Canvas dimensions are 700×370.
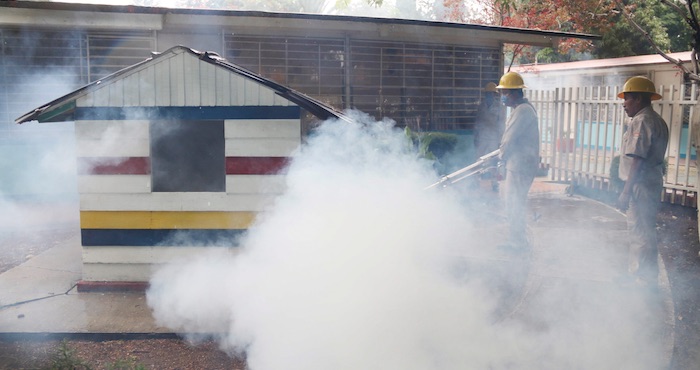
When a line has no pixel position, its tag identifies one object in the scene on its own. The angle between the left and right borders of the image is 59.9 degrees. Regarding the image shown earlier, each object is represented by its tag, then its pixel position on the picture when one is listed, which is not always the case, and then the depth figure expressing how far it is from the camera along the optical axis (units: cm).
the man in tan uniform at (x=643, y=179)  549
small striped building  567
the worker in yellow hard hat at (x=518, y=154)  645
